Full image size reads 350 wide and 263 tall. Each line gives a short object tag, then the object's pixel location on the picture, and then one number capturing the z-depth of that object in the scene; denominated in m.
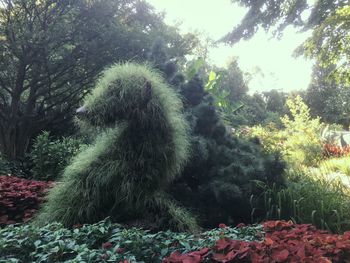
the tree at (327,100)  21.93
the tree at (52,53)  7.99
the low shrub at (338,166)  7.80
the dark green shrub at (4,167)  7.07
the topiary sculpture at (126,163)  3.30
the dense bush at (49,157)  7.01
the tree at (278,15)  9.55
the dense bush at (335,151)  10.88
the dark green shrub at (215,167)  4.23
